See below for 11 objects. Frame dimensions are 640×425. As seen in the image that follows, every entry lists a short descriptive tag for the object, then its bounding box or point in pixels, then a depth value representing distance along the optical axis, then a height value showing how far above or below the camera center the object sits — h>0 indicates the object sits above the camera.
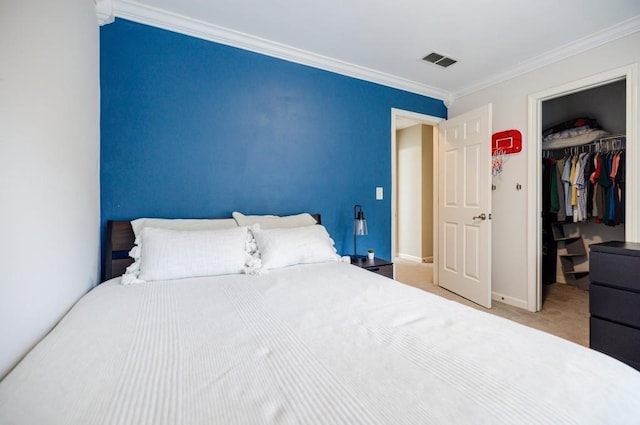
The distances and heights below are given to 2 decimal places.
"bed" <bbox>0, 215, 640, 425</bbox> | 0.57 -0.41
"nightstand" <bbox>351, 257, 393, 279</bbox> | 2.36 -0.48
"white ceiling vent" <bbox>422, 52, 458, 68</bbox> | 2.57 +1.43
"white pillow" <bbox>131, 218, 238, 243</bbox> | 1.87 -0.09
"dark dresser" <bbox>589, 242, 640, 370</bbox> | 1.70 -0.59
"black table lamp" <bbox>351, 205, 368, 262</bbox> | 2.59 -0.18
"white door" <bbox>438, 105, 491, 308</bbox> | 2.82 +0.04
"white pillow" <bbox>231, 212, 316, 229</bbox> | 2.17 -0.08
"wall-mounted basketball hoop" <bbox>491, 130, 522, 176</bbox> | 2.86 +0.67
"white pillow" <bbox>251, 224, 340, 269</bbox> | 1.83 -0.25
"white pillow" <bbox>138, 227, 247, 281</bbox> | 1.58 -0.26
